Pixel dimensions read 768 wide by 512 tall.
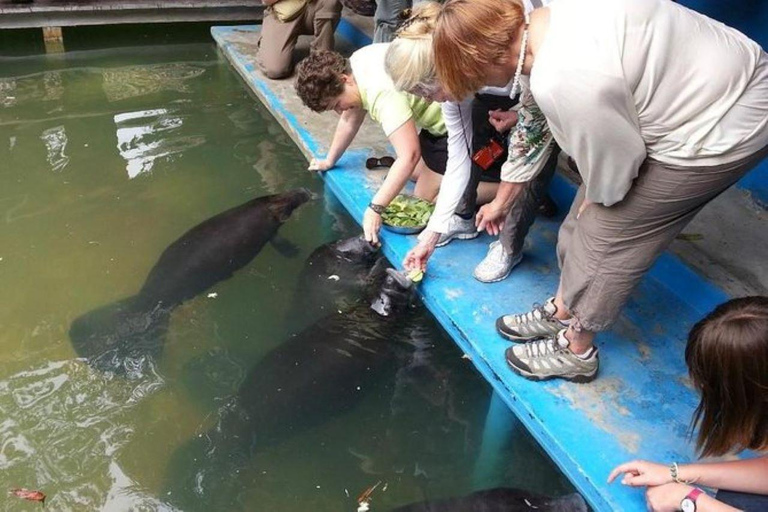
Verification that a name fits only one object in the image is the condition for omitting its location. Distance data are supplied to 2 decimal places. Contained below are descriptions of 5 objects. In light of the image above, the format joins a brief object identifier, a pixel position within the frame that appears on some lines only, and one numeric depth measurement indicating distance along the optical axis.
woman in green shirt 3.76
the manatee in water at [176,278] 3.55
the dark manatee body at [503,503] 2.73
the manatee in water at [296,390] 2.95
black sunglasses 4.85
